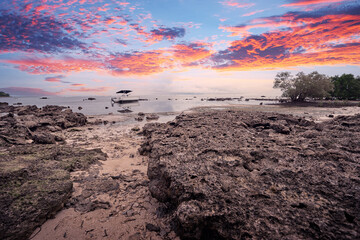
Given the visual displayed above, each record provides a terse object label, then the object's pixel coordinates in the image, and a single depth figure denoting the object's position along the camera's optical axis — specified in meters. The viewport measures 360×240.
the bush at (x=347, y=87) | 58.62
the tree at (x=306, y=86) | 45.03
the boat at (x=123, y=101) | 74.11
